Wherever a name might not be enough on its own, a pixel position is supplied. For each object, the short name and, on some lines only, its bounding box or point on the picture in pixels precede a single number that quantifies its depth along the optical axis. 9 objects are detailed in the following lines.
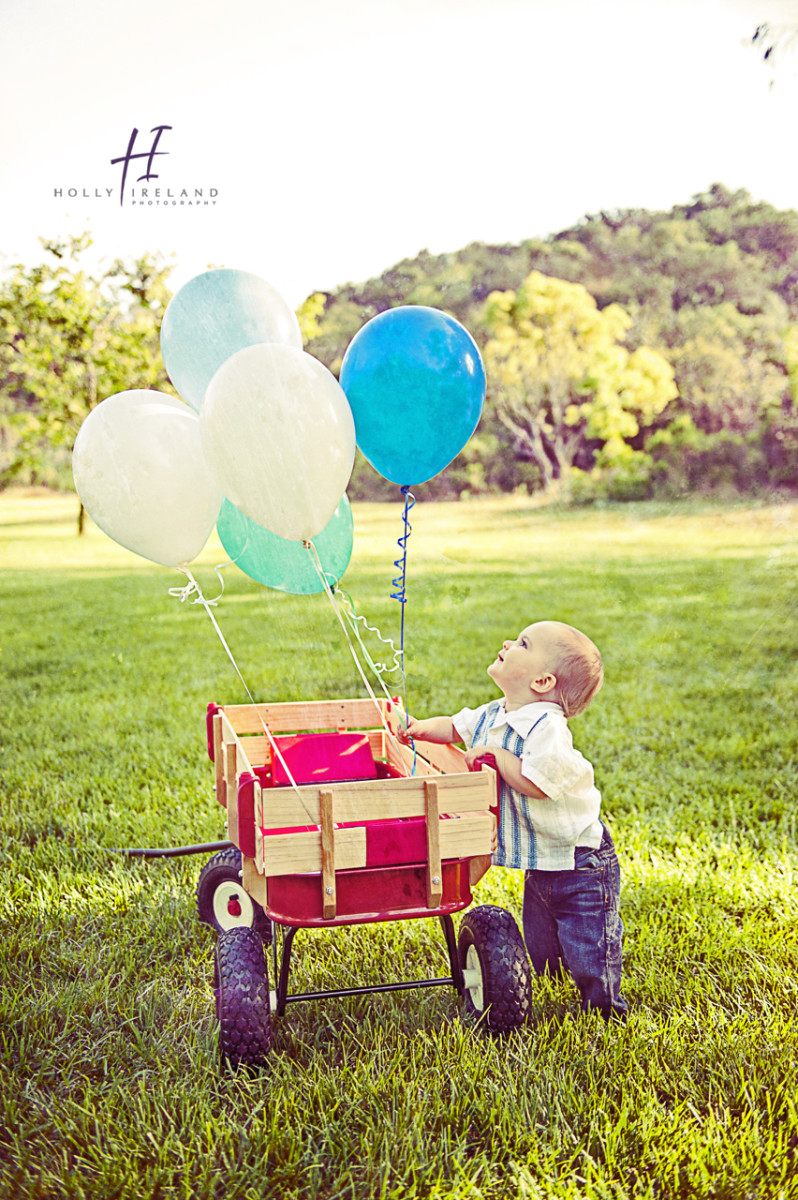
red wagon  1.62
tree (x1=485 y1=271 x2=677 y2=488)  14.02
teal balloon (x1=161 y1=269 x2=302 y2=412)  1.91
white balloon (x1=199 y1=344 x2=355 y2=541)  1.64
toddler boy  1.83
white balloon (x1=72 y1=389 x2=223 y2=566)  1.80
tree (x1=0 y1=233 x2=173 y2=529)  12.01
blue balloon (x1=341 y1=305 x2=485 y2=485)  1.82
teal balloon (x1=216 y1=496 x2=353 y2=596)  2.06
